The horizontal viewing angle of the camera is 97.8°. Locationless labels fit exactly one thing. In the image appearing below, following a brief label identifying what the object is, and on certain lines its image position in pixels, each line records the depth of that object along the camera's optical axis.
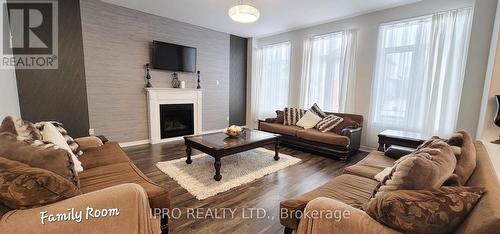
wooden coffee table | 2.75
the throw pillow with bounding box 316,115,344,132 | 4.18
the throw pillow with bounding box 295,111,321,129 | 4.46
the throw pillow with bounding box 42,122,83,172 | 1.85
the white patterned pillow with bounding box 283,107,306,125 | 4.80
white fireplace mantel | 4.51
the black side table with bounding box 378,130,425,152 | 3.09
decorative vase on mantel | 4.86
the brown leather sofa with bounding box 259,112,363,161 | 3.62
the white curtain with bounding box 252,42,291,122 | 5.62
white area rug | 2.59
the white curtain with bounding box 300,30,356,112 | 4.33
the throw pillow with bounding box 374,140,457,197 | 1.05
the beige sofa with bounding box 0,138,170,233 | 1.04
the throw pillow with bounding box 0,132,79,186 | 1.24
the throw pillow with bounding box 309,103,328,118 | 4.54
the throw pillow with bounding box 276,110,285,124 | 5.00
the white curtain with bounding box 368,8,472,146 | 3.24
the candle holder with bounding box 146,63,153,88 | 4.45
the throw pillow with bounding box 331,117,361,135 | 4.04
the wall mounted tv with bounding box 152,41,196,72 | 4.47
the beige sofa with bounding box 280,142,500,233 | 0.80
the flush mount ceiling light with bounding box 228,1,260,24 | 2.82
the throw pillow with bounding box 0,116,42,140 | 1.50
